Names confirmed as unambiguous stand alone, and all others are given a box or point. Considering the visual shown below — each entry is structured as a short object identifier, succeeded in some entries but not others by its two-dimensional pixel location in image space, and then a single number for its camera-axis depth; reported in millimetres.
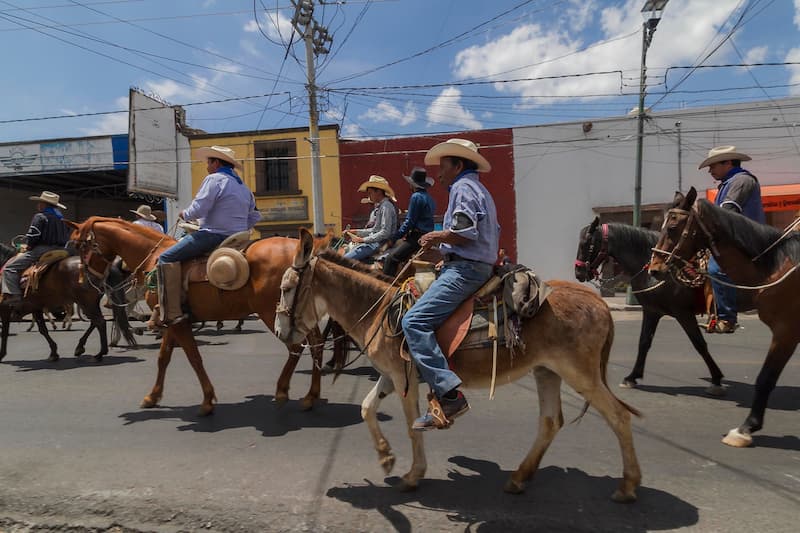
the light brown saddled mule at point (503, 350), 3098
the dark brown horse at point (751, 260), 4109
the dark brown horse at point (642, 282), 5703
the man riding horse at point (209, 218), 5051
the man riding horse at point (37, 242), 8344
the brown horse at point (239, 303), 5117
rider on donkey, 3057
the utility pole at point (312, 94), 14922
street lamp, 13665
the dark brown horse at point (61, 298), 8195
